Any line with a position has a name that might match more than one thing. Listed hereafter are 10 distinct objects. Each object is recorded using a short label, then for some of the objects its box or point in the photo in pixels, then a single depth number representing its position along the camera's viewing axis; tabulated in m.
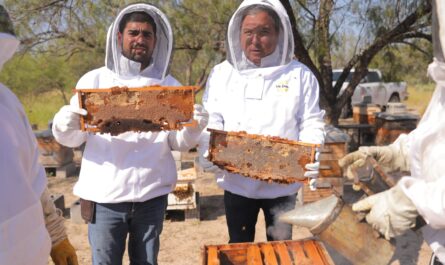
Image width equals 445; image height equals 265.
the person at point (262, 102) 2.45
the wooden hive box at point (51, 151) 6.90
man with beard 2.25
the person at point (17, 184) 1.27
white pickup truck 16.61
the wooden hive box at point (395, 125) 7.46
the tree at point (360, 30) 5.93
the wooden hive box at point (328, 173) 5.18
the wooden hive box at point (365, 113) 9.96
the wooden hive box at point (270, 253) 2.18
